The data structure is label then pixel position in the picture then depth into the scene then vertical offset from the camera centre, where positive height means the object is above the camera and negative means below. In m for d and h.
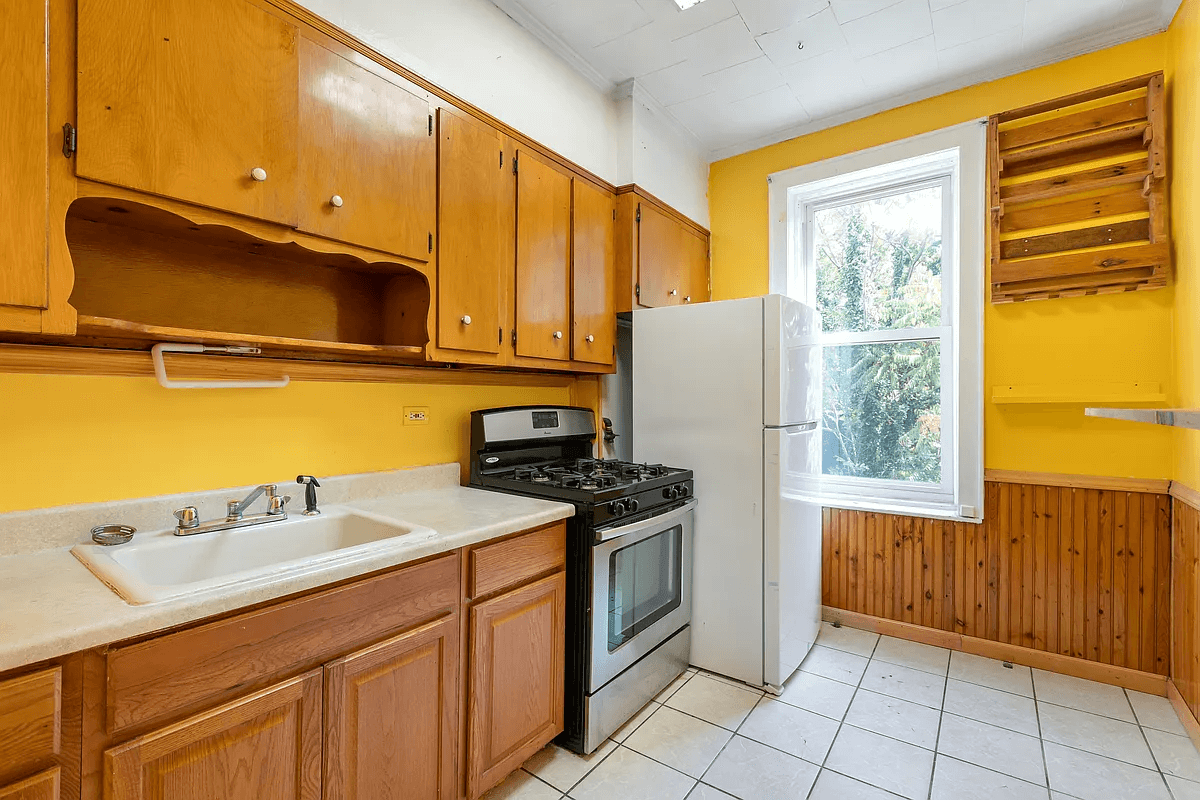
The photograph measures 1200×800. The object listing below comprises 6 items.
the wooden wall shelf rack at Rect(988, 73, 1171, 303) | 2.27 +0.92
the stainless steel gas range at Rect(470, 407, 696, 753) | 1.92 -0.59
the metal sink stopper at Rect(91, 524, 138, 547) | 1.35 -0.33
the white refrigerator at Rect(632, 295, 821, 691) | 2.33 -0.25
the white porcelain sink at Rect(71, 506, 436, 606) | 1.12 -0.38
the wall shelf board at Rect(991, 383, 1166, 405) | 2.33 +0.03
